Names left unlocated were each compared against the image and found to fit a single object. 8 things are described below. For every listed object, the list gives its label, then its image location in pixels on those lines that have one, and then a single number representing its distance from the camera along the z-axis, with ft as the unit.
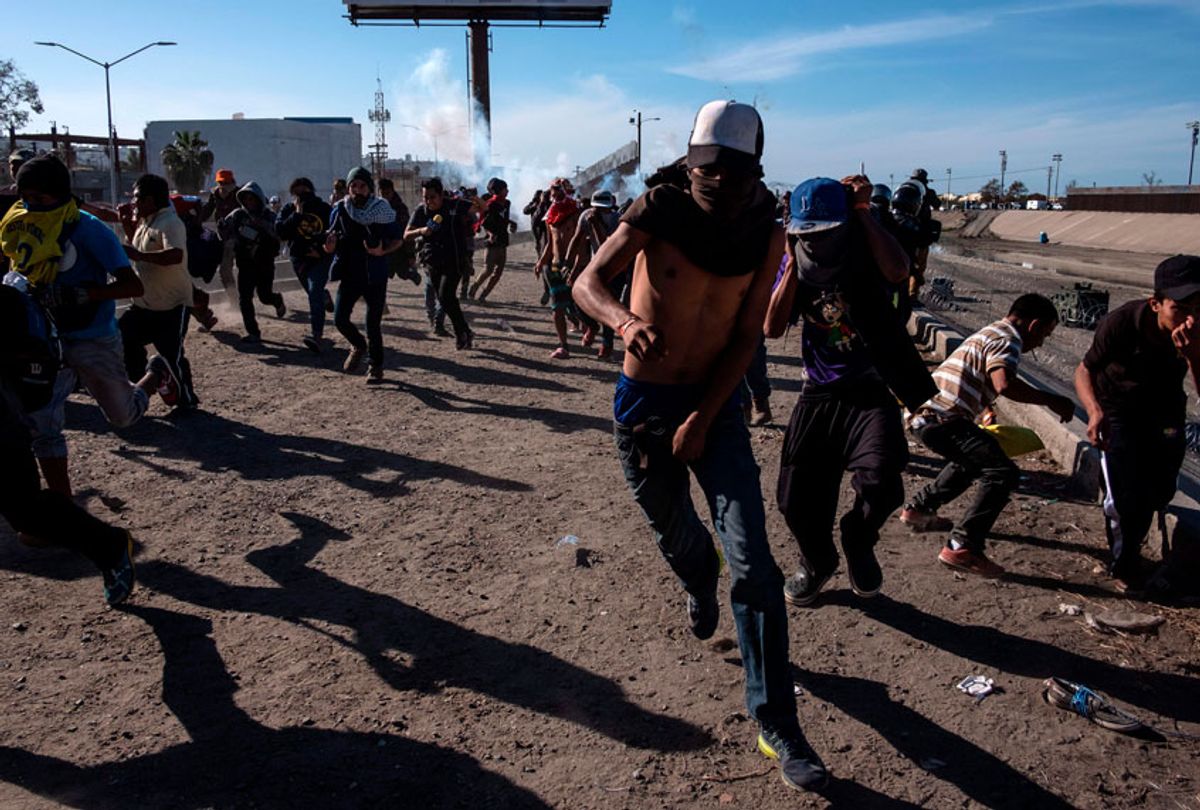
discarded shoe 10.39
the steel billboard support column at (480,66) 179.52
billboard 173.78
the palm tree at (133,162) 243.60
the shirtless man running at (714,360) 9.33
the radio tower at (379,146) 266.71
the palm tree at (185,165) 220.43
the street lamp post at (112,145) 146.07
